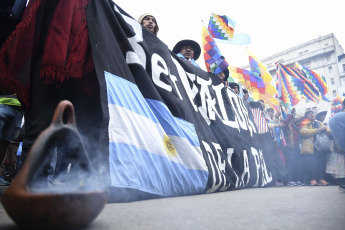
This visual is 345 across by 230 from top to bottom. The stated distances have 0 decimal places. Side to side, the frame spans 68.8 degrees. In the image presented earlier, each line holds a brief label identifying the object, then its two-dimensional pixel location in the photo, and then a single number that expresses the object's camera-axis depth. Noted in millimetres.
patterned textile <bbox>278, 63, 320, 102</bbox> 8305
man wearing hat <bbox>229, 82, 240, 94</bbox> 5182
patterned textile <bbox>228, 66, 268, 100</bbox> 6078
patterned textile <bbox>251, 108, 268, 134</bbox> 4517
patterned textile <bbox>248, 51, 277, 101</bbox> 6298
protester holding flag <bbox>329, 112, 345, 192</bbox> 2484
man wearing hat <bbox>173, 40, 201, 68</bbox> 3949
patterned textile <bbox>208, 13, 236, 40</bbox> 5340
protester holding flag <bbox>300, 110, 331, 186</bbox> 4801
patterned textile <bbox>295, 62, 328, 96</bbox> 8883
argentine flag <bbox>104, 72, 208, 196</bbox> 1586
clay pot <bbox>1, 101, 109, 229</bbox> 662
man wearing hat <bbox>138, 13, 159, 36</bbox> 3163
